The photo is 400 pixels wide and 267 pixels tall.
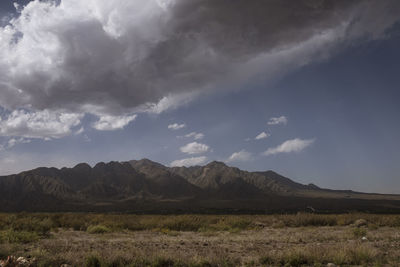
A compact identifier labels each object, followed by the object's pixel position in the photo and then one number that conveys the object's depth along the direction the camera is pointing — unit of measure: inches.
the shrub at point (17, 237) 495.7
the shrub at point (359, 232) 606.9
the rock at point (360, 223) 874.0
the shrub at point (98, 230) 739.4
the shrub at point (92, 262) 316.2
